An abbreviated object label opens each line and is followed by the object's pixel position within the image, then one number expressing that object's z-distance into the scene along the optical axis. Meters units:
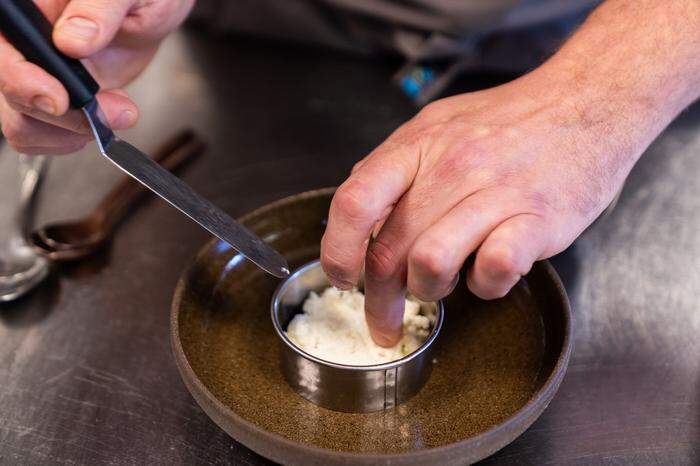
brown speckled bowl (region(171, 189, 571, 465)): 0.63
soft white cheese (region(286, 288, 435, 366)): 0.79
